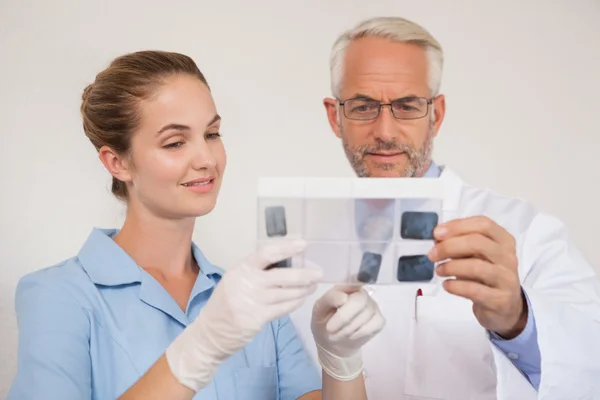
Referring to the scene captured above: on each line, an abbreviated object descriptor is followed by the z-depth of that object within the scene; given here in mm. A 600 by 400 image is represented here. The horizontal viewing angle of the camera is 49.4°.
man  1255
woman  1151
